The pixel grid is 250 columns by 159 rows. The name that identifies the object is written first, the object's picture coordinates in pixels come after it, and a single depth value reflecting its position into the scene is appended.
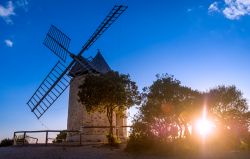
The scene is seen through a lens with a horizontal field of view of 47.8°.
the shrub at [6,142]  31.98
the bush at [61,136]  43.46
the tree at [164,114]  21.83
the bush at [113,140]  24.22
